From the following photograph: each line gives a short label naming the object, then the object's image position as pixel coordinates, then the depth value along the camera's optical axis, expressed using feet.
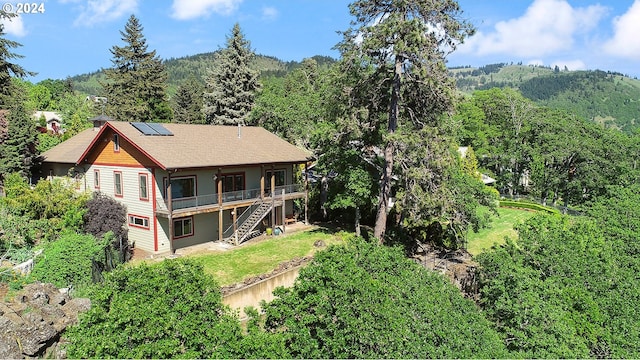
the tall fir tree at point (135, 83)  134.41
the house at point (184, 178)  65.41
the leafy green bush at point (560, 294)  39.01
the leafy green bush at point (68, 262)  46.88
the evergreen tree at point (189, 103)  192.94
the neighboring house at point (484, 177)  144.05
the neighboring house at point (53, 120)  147.96
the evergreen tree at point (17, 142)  75.36
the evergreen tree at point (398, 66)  60.44
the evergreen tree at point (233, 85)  139.95
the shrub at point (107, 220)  61.21
